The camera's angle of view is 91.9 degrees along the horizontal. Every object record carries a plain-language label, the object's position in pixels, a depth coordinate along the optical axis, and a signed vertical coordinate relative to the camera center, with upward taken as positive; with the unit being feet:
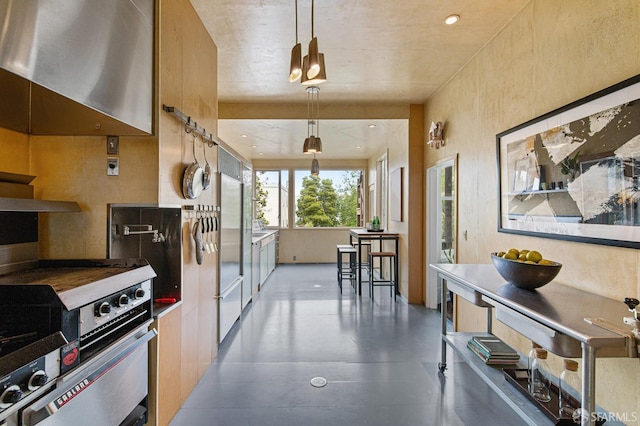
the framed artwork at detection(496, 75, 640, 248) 5.03 +0.83
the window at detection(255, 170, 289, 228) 27.61 +1.33
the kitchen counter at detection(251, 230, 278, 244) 16.34 -1.32
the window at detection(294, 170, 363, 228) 27.84 +1.42
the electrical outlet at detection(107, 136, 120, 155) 5.95 +1.33
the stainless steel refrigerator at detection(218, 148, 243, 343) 10.00 -0.99
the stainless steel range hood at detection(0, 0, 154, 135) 3.47 +1.98
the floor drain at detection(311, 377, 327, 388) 8.07 -4.47
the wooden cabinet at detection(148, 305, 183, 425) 5.87 -3.13
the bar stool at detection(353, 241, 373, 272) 21.22 -2.92
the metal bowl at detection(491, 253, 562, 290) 5.52 -1.10
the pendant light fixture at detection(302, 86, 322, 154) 13.83 +4.78
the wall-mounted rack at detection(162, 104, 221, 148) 6.34 +2.12
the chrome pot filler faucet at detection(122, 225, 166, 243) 6.19 -0.34
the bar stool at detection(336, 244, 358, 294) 18.84 -3.09
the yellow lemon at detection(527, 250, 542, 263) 5.82 -0.82
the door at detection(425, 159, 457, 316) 13.80 -0.39
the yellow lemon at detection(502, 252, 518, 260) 6.20 -0.86
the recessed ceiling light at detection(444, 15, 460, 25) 8.34 +5.31
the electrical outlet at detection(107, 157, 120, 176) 5.94 +0.90
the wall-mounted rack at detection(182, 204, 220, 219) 7.39 +0.10
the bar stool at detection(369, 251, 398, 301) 16.68 -3.57
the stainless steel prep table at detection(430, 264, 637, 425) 3.79 -1.50
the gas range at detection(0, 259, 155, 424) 3.29 -1.44
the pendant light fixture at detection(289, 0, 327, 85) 5.54 +2.74
